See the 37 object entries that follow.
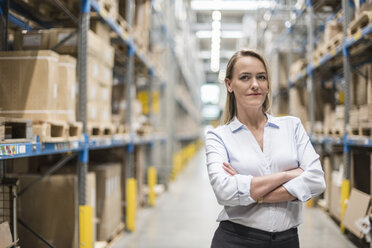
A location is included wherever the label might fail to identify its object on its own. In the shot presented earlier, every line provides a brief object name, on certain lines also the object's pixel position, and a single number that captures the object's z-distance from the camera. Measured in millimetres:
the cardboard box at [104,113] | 4438
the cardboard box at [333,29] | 6305
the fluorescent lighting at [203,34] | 23884
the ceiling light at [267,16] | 10534
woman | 1916
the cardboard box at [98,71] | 4008
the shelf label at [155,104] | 8953
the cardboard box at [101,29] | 4488
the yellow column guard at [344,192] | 5184
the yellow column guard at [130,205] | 5359
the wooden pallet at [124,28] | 5015
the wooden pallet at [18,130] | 2528
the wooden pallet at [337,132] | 5497
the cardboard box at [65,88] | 3277
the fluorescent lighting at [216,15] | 15494
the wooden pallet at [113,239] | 4357
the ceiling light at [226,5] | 14681
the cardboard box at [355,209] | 4324
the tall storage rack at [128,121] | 3241
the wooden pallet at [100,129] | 3879
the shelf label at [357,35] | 4649
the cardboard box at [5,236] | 2582
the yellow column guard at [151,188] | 7320
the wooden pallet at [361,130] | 4588
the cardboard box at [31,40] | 3570
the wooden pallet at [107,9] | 4117
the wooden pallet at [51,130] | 2779
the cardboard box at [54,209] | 3520
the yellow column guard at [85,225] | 3547
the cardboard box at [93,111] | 4066
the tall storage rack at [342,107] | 4875
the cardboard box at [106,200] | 4629
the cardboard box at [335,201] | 5711
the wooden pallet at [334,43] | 5656
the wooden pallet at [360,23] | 4430
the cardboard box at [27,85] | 3002
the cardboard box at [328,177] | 6410
